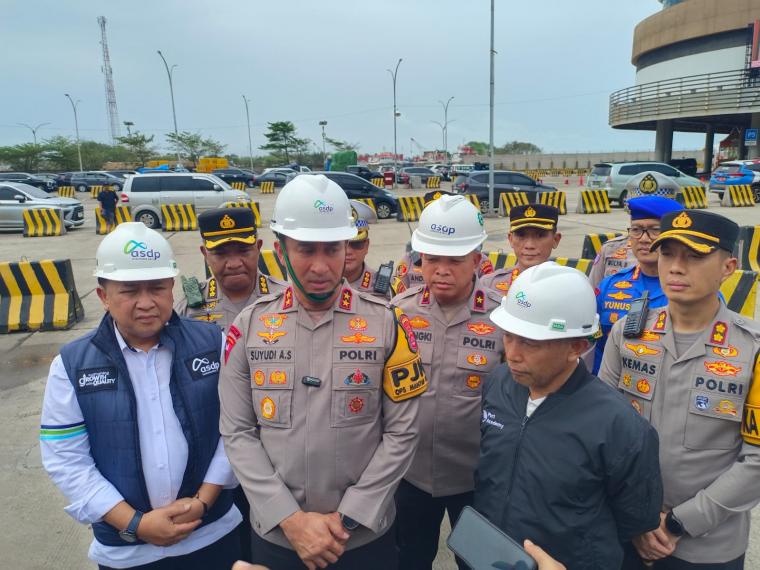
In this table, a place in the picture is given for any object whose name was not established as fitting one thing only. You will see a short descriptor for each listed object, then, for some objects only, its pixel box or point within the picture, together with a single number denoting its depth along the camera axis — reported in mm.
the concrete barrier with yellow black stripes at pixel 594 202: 18031
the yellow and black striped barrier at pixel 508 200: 16938
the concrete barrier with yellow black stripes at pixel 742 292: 4910
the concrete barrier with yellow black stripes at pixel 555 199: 17141
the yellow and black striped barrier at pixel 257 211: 16025
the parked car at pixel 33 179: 30955
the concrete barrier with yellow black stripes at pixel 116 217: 15711
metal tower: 86625
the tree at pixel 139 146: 61781
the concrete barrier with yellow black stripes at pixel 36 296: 6957
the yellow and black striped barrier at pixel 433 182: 32906
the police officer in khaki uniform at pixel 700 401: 1749
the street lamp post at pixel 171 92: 32781
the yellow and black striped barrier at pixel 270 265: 7543
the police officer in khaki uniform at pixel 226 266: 2875
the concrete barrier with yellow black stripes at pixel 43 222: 15445
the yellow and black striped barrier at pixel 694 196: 17484
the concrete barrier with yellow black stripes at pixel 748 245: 8234
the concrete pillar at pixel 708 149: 38344
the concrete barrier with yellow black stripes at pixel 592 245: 7645
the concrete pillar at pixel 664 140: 35688
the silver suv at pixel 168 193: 15984
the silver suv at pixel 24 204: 15977
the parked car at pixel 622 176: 18869
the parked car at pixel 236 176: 34531
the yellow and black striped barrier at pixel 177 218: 16047
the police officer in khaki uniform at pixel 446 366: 2273
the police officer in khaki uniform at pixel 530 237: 3521
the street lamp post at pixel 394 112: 36781
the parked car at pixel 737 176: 18141
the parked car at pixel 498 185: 18078
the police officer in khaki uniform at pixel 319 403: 1712
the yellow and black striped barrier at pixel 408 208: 17281
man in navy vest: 1808
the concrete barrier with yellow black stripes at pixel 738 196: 17438
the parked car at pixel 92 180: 35969
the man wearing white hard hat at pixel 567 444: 1590
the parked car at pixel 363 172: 31450
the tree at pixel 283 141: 63919
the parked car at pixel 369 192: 18094
